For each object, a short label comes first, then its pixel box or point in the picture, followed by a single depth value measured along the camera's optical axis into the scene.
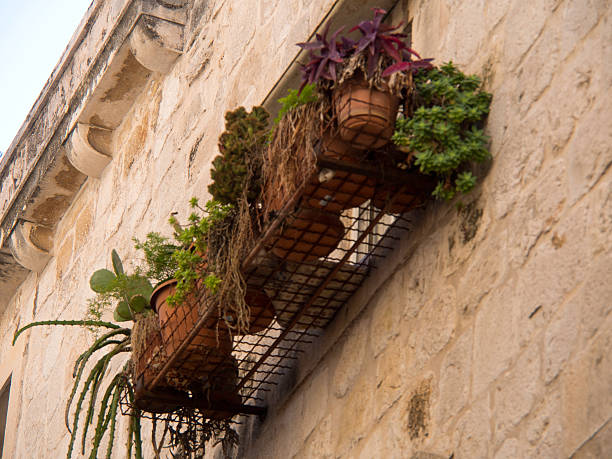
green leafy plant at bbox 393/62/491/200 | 6.12
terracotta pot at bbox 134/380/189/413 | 8.02
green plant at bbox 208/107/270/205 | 7.14
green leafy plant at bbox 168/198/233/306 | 7.33
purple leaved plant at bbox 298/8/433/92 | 6.24
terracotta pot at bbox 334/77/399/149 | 6.12
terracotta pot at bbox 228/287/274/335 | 7.30
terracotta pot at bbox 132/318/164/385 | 7.98
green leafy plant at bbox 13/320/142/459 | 8.43
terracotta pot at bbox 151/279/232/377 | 7.45
